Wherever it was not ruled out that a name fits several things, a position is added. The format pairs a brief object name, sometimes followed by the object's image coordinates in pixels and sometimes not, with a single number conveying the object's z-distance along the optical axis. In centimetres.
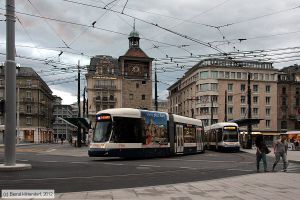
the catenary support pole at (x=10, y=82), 2053
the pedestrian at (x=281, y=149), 2152
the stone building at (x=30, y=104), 10512
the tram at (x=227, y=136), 4516
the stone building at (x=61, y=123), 14160
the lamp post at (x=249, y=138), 5161
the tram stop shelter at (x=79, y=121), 4422
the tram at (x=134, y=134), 2772
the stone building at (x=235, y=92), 11088
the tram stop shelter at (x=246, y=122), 4997
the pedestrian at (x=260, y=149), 2081
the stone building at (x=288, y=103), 11494
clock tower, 10875
